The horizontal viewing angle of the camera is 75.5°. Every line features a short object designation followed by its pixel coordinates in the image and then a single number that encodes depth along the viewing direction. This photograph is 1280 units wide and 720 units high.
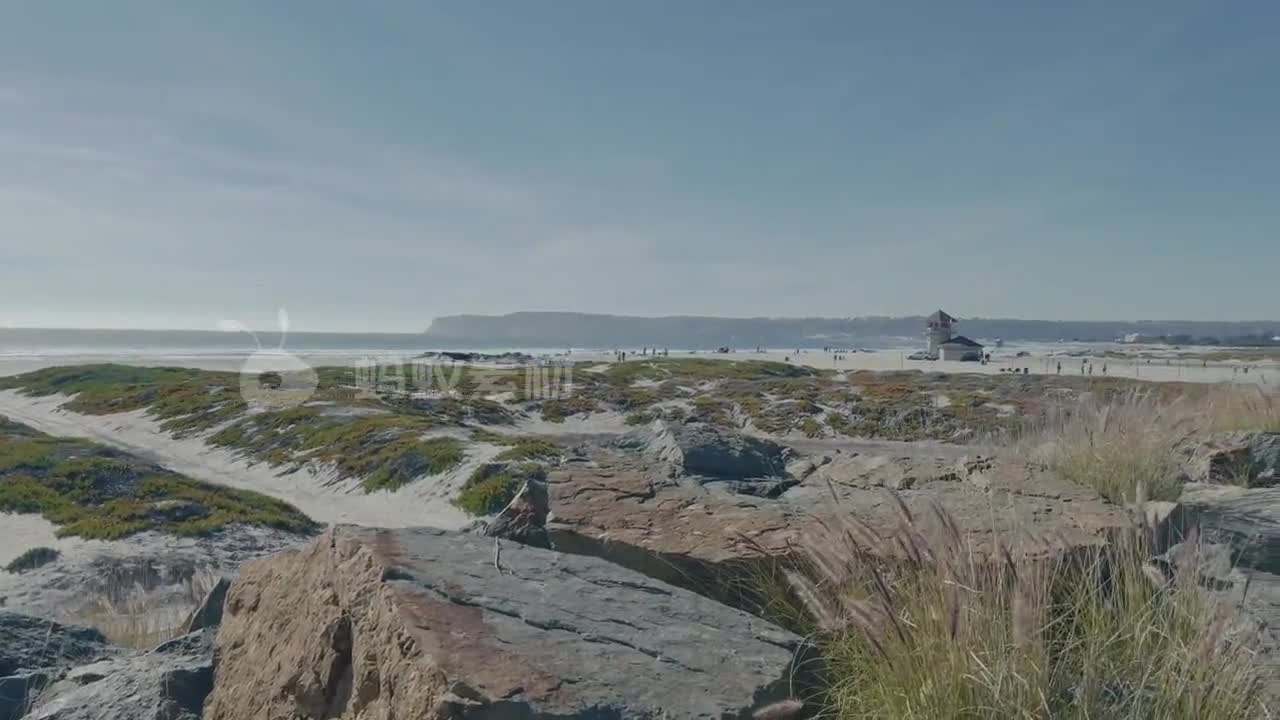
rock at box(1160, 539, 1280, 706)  3.06
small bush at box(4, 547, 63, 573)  11.30
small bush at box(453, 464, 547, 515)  16.67
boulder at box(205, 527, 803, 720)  2.71
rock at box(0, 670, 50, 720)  4.74
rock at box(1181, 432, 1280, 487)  7.91
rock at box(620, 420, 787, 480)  6.84
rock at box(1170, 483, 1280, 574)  4.81
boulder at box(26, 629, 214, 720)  4.24
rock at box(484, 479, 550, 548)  5.41
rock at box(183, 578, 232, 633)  5.59
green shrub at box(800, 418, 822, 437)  32.38
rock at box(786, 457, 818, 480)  7.05
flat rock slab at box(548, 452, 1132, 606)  4.14
